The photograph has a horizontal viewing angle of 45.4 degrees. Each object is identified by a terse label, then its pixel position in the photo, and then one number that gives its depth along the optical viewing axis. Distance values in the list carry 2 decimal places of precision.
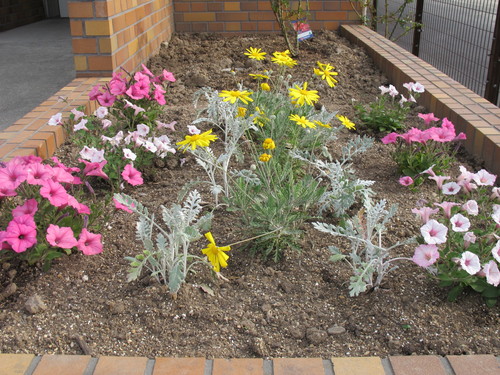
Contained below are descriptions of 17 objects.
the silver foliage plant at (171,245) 2.21
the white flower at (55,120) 3.32
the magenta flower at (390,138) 3.28
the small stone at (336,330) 2.12
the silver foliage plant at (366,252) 2.22
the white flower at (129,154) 2.93
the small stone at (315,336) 2.08
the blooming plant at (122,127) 3.15
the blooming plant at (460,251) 2.12
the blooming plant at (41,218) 2.24
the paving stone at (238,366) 1.88
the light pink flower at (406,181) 3.06
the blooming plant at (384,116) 3.98
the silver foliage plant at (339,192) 2.76
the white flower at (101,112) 3.41
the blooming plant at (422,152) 3.18
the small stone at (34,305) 2.20
